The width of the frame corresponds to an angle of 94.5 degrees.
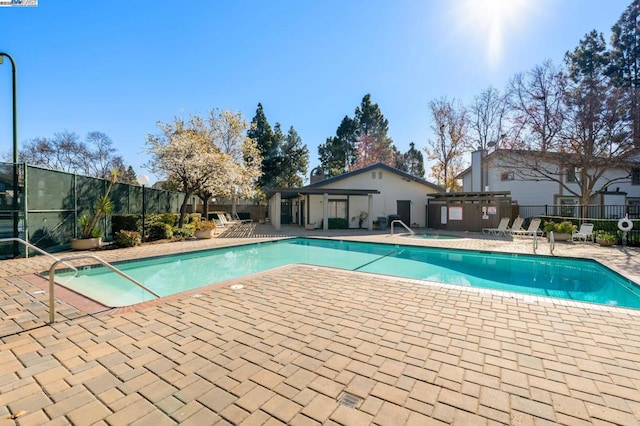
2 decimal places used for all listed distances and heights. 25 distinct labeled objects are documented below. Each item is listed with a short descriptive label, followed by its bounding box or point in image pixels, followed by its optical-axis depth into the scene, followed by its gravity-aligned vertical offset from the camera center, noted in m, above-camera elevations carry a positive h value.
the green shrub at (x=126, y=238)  10.34 -0.96
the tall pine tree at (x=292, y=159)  33.00 +5.80
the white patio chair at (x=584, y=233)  12.22 -0.97
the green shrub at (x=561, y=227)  12.86 -0.78
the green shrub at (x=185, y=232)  13.17 -0.92
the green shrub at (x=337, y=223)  18.77 -0.78
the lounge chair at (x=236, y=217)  25.35 -0.56
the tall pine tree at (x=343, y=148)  36.19 +7.81
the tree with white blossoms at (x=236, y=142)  23.25 +5.83
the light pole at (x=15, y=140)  7.77 +1.95
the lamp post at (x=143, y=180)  11.11 +1.19
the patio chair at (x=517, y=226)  14.89 -0.81
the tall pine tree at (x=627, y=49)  20.55 +11.23
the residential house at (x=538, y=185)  19.16 +1.82
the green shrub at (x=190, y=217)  16.87 -0.34
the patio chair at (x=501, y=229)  15.19 -0.97
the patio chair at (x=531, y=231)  13.43 -0.99
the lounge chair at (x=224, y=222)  20.09 -0.79
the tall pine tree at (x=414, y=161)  43.34 +7.29
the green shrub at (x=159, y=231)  12.30 -0.83
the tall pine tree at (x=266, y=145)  31.70 +7.05
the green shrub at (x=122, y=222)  10.84 -0.40
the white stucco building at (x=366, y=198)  18.53 +0.83
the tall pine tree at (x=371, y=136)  34.44 +8.91
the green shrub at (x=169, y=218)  13.44 -0.33
